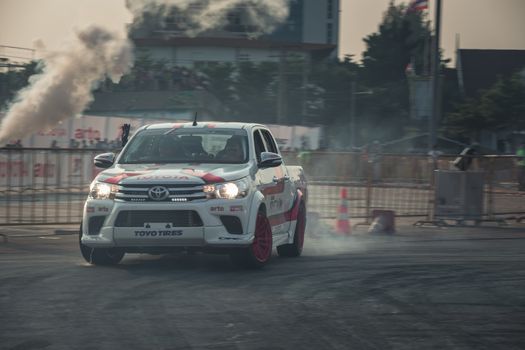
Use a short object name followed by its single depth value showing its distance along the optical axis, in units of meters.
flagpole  30.86
